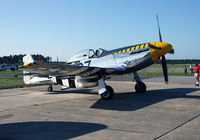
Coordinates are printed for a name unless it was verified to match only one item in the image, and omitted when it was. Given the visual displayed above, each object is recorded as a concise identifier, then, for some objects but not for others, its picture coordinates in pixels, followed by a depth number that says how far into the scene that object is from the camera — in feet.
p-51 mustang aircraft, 32.73
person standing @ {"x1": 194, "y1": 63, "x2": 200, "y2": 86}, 51.16
